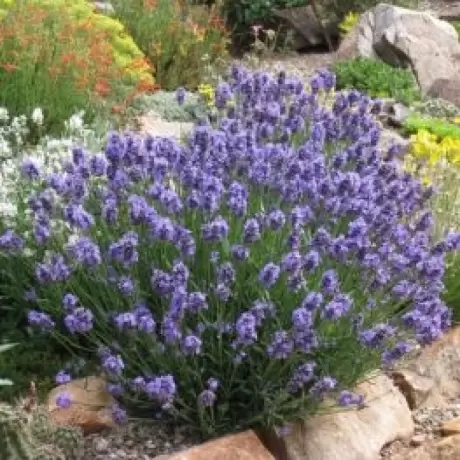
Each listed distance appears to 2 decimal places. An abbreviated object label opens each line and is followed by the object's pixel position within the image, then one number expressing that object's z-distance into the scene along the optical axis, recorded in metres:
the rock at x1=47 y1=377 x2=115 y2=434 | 3.84
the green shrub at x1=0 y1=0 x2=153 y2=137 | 6.36
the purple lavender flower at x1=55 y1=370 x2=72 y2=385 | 3.55
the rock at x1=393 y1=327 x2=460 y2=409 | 4.55
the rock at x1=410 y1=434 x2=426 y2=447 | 4.28
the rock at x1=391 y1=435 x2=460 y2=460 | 4.04
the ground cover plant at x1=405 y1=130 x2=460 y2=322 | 4.88
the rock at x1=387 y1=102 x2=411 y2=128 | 8.28
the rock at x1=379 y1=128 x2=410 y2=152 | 7.29
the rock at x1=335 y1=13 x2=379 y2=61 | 10.37
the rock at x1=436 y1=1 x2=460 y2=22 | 14.07
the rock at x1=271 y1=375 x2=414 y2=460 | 3.88
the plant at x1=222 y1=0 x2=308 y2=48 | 11.83
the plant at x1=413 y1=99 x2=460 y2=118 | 8.91
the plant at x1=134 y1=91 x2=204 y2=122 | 7.53
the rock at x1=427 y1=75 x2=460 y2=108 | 9.89
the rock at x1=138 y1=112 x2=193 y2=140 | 6.89
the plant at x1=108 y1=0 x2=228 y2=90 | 8.88
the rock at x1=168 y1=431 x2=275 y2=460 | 3.54
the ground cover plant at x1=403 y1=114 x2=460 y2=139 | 7.58
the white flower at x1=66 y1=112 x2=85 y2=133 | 4.95
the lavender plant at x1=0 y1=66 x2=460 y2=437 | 3.58
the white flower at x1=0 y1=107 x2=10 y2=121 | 4.96
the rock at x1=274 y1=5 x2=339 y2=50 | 12.06
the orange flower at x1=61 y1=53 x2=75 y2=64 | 6.43
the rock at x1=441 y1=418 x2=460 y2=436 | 4.19
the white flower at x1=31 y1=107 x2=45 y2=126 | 4.80
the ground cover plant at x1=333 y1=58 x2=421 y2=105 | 9.02
